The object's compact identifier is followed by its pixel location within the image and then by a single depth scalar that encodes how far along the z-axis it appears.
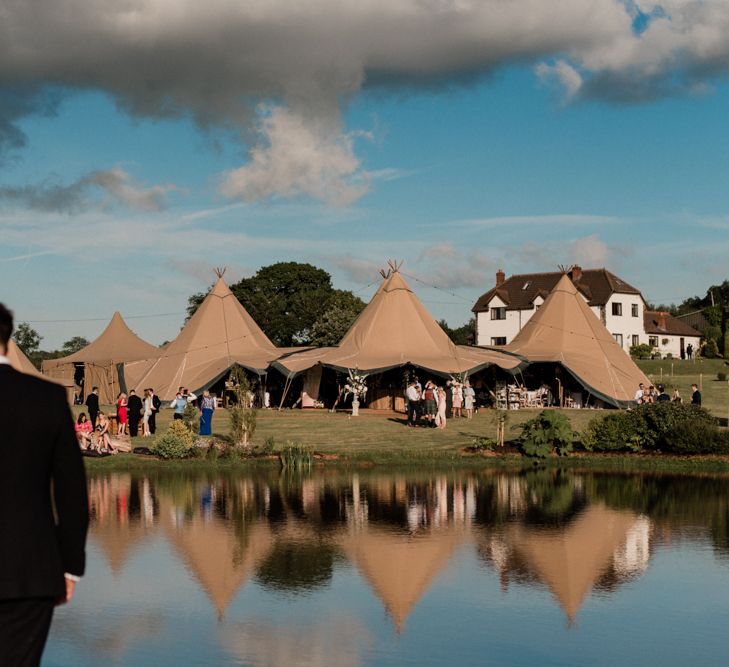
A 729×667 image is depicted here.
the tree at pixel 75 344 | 114.94
